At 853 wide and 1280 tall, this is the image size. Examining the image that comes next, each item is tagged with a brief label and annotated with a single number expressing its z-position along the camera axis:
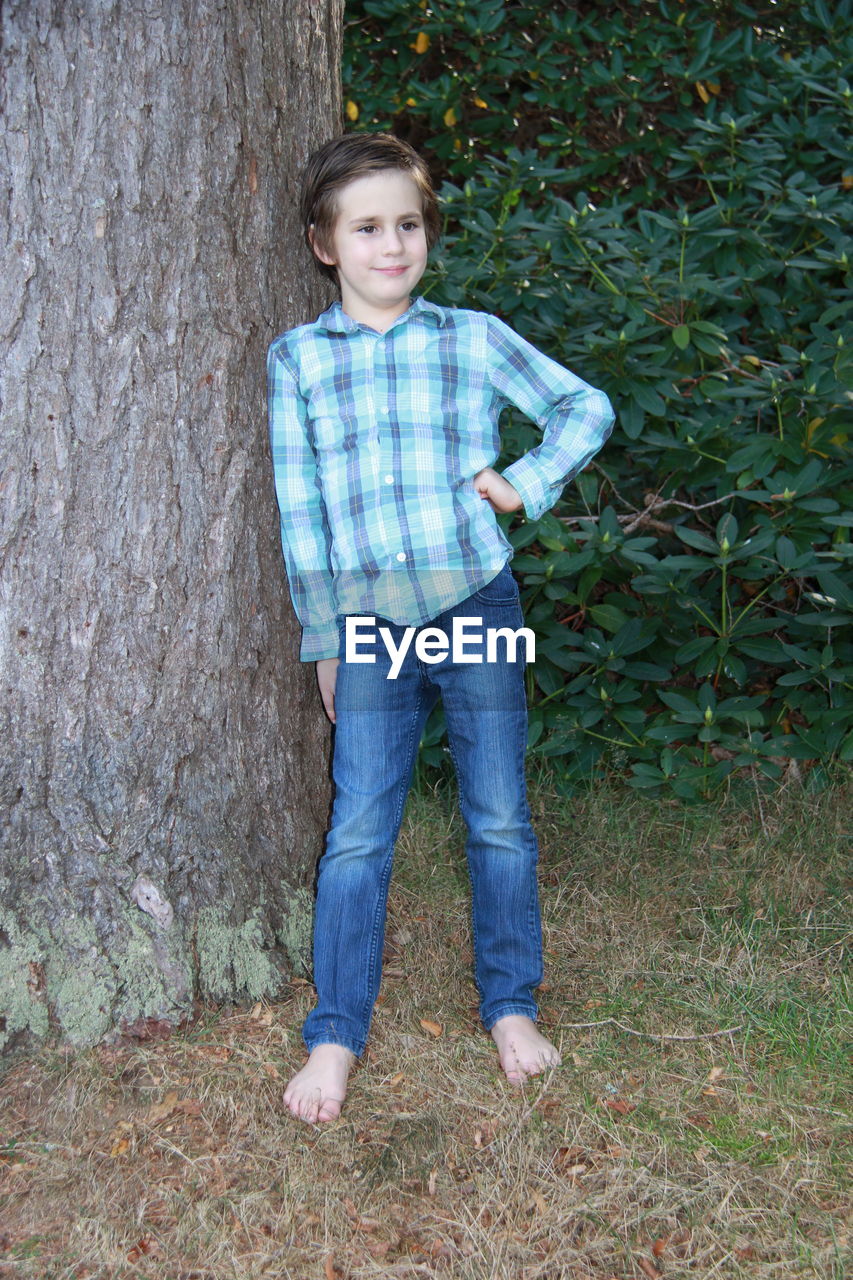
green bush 3.04
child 2.13
